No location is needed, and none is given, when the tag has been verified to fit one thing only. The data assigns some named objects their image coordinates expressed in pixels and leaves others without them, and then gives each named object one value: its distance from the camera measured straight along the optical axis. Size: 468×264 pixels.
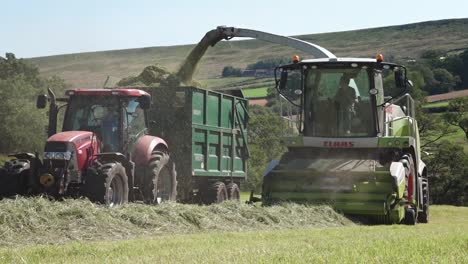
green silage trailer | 15.81
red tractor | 12.77
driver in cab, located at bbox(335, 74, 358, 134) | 14.77
